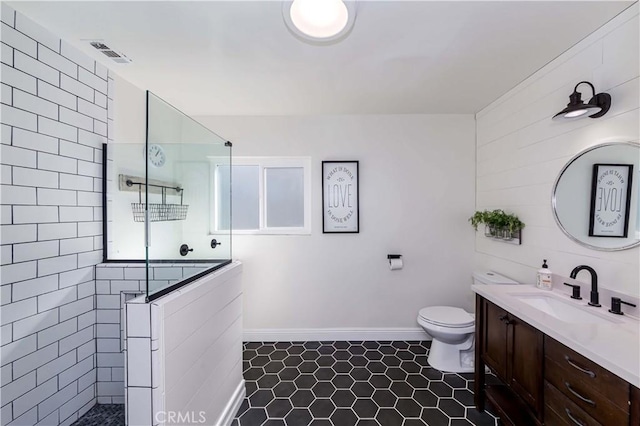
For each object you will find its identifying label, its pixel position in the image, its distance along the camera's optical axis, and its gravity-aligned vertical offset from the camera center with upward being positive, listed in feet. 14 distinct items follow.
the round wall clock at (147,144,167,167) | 4.12 +0.89
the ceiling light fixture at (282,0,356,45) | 3.83 +2.88
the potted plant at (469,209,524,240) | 6.82 -0.25
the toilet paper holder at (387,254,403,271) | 8.67 -1.64
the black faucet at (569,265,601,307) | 4.68 -1.31
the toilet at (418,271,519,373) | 6.84 -3.21
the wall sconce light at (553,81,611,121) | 4.65 +1.92
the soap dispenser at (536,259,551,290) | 5.71 -1.41
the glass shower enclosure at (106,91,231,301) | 4.22 +0.21
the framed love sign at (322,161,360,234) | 8.93 +0.50
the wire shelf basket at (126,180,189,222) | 4.34 +0.00
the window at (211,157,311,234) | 9.07 +0.56
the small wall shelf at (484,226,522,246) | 6.86 -0.62
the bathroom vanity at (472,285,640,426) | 3.12 -2.15
